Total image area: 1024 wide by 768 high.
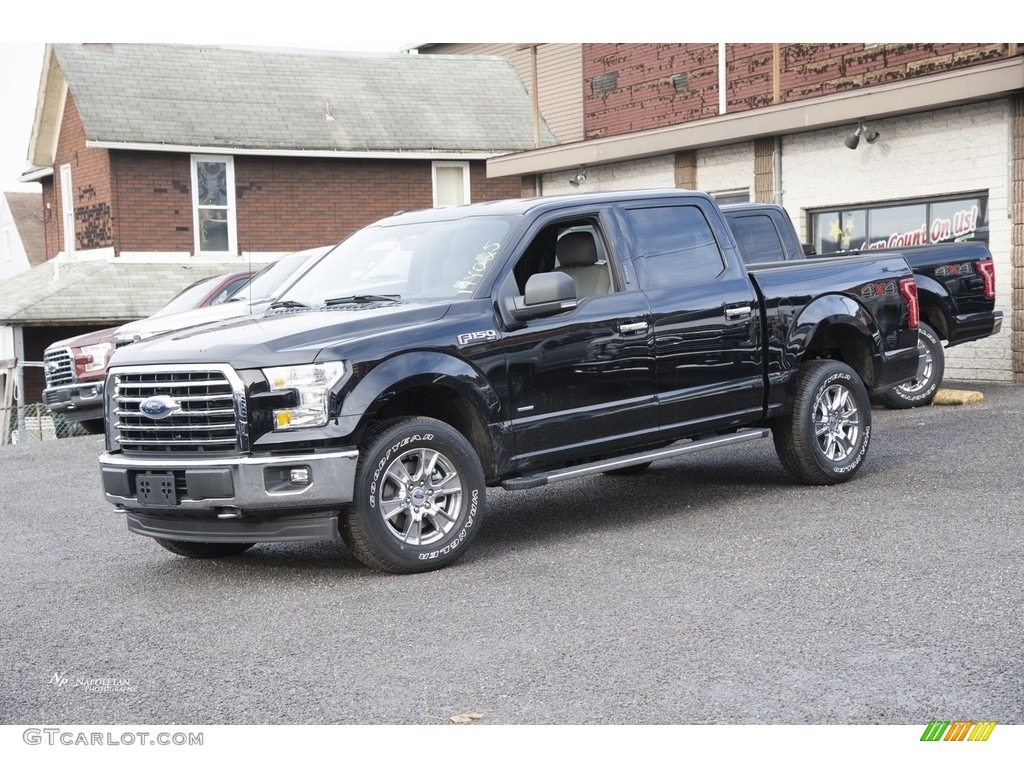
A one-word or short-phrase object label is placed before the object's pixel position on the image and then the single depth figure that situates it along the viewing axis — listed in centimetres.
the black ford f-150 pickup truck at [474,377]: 673
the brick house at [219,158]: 2603
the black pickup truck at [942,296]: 1334
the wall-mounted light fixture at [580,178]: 2198
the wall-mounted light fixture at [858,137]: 1686
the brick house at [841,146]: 1566
